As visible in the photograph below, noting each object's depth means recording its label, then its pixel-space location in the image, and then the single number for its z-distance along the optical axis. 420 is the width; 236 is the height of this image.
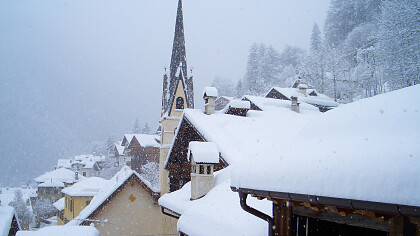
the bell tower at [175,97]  26.05
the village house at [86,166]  68.39
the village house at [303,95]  25.27
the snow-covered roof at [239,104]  13.31
